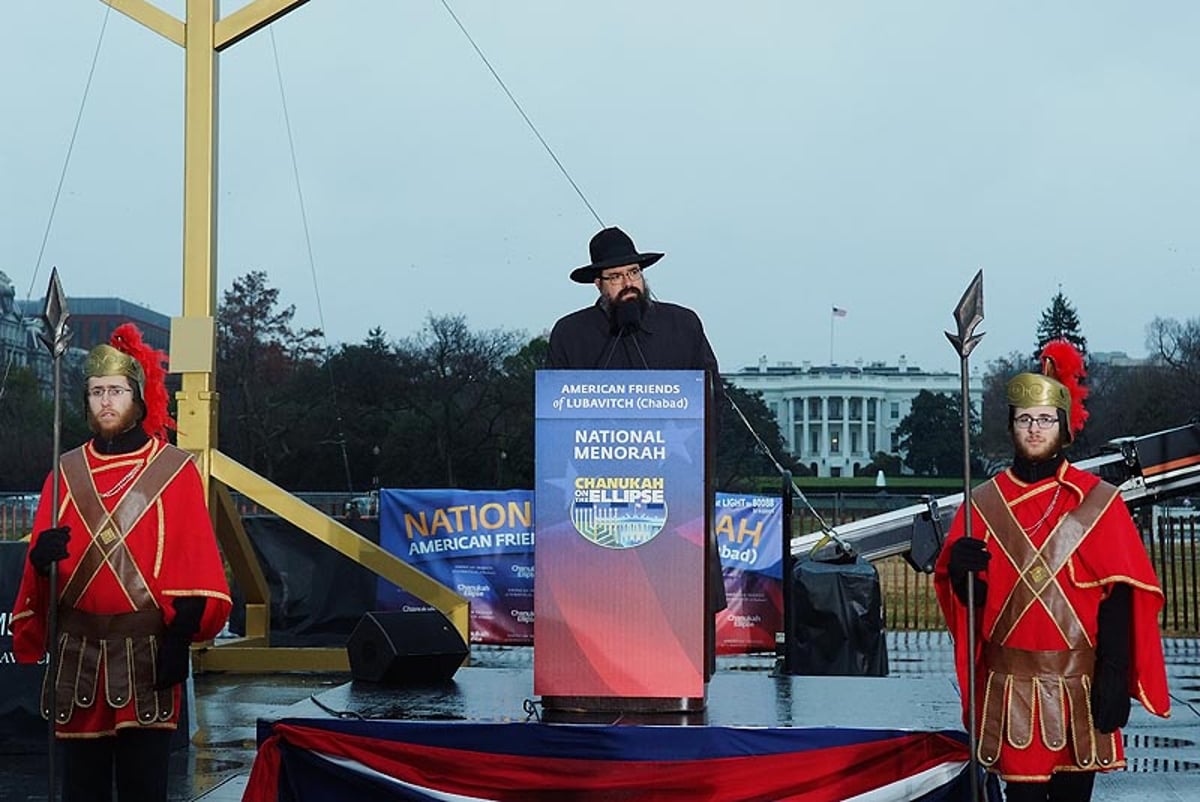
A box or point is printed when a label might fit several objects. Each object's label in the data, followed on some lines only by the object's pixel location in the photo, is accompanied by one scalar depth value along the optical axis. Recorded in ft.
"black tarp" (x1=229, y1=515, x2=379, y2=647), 50.88
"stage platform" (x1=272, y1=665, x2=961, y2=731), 17.95
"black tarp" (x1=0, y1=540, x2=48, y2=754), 27.78
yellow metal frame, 34.22
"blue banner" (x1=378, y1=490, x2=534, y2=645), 47.73
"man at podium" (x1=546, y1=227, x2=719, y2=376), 19.15
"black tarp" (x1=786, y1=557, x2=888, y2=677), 36.96
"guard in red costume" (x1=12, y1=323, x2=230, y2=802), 16.65
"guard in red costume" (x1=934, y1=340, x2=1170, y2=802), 15.94
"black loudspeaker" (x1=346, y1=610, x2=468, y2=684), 22.27
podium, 17.51
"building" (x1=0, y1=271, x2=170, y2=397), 138.54
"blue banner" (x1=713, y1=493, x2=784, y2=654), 46.68
